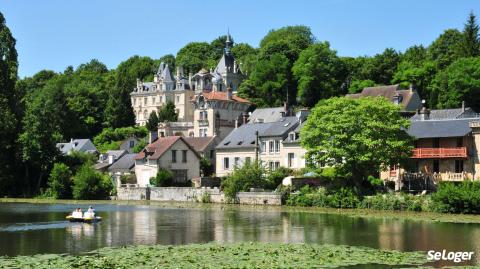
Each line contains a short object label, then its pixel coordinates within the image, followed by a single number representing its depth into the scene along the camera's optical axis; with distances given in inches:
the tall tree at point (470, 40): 4318.4
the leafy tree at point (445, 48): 4404.5
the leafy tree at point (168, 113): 5201.8
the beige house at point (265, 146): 3284.9
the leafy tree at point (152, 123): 5231.3
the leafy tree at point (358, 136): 2465.6
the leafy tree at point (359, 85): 4495.6
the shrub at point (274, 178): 2965.1
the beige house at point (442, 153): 2554.1
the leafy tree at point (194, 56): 7007.9
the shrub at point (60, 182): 3430.1
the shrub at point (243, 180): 2864.2
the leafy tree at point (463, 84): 3774.6
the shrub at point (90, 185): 3334.2
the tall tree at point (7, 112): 3570.4
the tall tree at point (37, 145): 3599.9
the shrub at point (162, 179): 3321.9
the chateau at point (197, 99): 4542.3
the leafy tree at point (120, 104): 5703.7
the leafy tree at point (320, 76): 4771.2
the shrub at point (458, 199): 2169.0
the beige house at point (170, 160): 3437.5
